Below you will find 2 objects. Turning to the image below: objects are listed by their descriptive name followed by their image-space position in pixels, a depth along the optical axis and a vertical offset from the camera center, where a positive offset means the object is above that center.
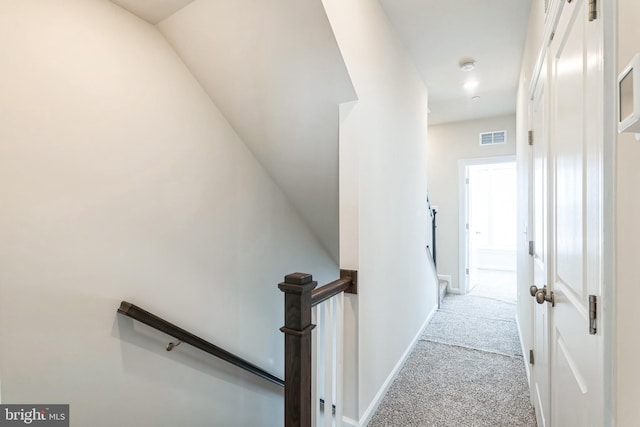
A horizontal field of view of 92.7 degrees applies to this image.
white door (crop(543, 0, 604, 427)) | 0.77 -0.01
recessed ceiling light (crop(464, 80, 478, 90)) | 3.46 +1.49
